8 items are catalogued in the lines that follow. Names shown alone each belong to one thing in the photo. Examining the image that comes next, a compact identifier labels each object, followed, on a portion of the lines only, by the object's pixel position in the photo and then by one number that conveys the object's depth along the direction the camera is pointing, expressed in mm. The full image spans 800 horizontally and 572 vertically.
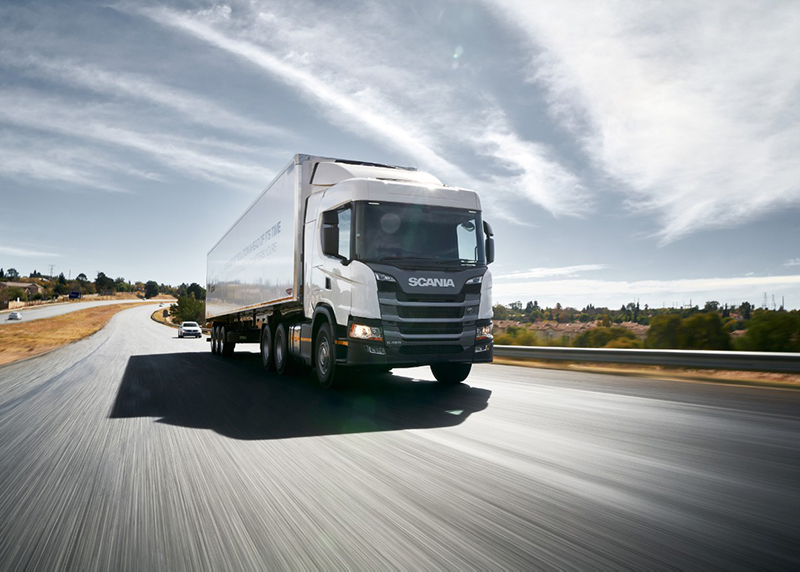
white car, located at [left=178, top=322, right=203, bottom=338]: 45938
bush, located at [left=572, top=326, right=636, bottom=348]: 19797
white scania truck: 8766
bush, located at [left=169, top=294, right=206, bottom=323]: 84438
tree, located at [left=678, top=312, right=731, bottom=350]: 16156
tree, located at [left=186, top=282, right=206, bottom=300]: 172400
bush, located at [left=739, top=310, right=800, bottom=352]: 14126
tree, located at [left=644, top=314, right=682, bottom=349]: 17172
